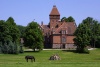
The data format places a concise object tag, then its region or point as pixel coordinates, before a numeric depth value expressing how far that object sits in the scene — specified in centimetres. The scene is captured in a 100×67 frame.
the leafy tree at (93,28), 13338
